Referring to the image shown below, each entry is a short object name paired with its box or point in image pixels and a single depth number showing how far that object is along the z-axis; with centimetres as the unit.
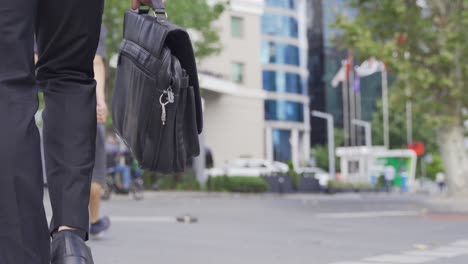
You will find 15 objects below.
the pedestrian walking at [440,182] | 5453
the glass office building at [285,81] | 7050
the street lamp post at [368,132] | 7188
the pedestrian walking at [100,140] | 503
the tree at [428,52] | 1617
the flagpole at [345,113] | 7969
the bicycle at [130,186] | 1992
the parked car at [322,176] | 4926
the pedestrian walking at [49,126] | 212
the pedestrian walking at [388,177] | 4782
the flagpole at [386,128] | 7194
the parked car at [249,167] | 4072
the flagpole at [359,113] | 8189
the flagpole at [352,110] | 7869
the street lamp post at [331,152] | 6782
